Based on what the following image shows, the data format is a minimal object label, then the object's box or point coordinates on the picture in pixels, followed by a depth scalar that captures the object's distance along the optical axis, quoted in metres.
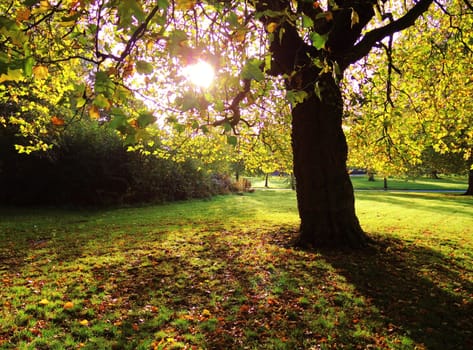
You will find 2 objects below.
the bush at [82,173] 17.22
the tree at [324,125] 7.07
